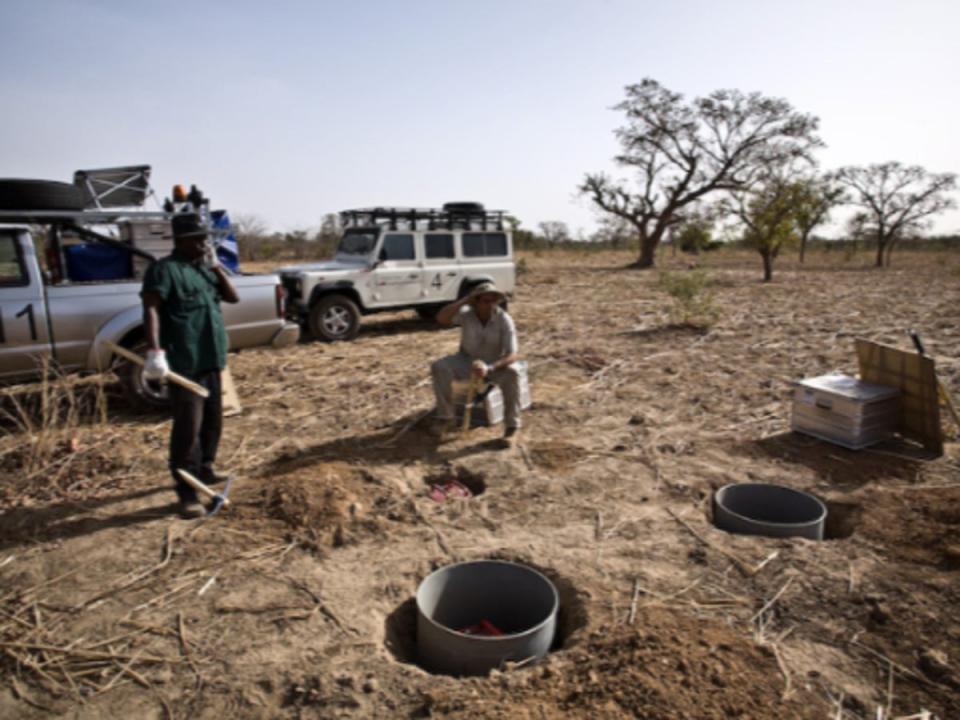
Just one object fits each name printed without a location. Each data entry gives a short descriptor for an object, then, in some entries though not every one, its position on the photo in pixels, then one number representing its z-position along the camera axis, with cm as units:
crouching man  487
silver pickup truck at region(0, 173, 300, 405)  518
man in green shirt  355
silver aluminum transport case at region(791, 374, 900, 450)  457
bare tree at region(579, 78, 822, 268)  2808
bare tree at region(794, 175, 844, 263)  1875
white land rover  931
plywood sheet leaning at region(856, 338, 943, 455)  444
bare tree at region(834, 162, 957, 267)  3142
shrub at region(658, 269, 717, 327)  1020
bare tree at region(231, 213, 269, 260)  3506
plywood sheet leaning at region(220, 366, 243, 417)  571
